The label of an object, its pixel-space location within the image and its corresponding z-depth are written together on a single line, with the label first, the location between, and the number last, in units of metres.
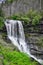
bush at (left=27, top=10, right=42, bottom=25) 21.27
